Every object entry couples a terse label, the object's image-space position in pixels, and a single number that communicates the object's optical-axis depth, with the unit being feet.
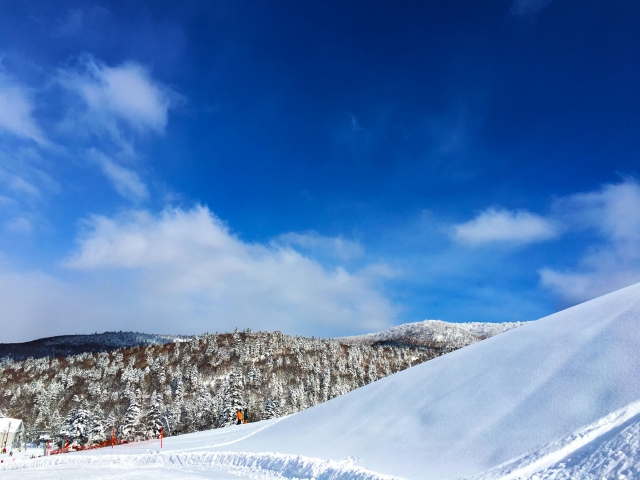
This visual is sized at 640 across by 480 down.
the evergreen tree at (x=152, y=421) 180.87
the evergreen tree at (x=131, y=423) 189.26
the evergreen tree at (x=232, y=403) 164.66
